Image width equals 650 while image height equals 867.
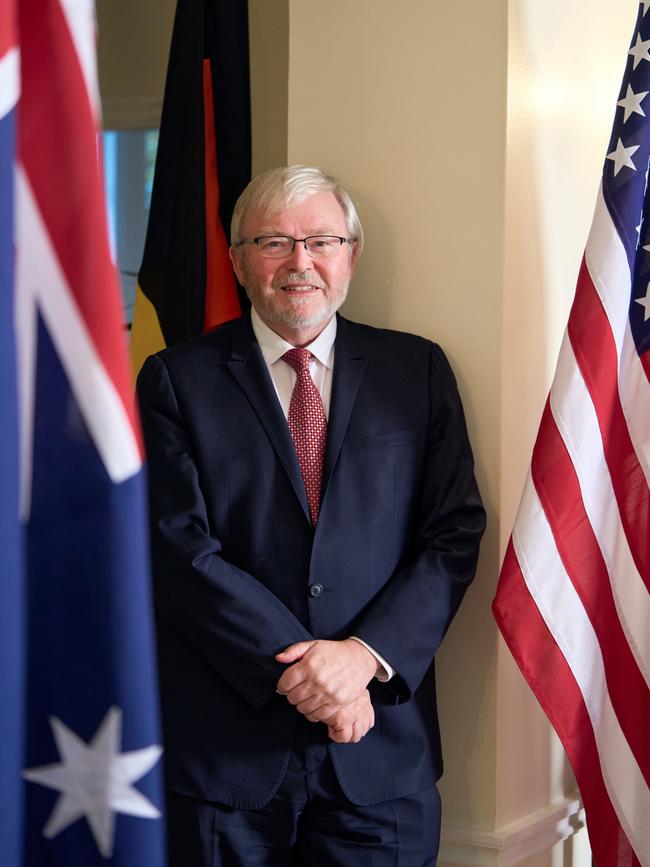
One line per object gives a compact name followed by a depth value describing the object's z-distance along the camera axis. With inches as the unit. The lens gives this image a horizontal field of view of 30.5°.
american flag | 91.4
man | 85.5
